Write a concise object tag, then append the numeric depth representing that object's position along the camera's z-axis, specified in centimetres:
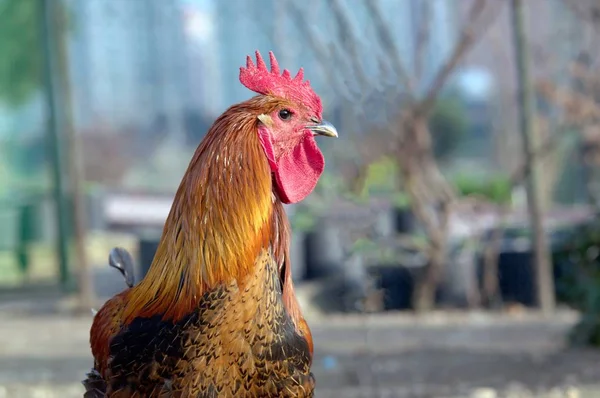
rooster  406
